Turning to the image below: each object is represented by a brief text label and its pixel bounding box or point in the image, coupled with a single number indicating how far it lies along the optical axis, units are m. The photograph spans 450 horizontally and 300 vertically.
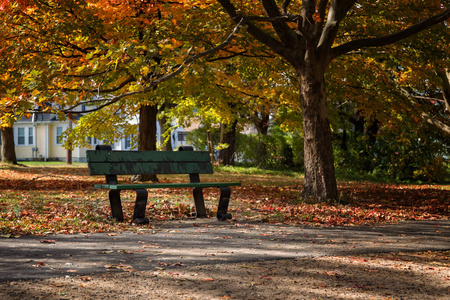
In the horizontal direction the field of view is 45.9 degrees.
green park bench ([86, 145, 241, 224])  8.37
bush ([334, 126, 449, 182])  23.19
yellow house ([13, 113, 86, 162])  49.00
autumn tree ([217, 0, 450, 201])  11.79
